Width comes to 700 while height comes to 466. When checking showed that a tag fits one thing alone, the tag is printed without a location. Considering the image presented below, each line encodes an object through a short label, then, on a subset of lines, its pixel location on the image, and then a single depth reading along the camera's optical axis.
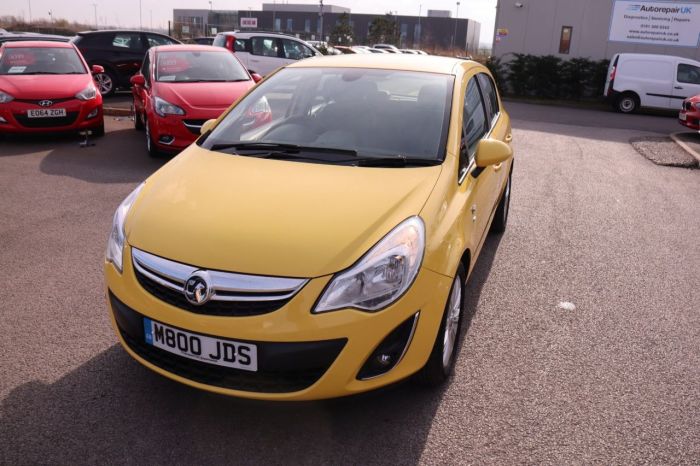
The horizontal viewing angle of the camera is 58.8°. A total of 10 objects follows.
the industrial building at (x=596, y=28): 23.45
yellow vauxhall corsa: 2.47
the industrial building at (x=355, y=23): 84.69
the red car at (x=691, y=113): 12.77
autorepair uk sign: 23.28
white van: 18.80
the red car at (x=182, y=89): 8.09
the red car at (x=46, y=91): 8.88
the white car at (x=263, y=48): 16.77
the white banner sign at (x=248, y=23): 66.70
